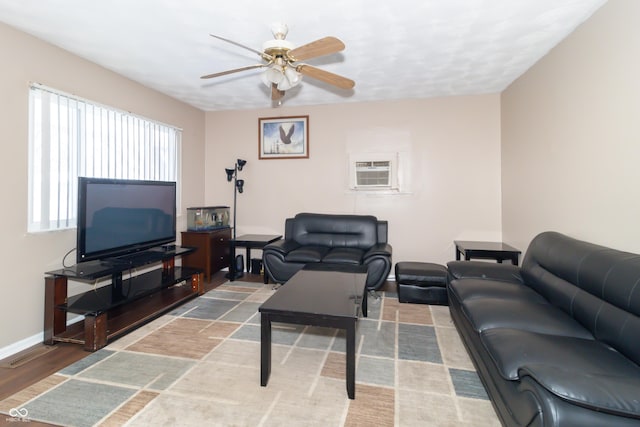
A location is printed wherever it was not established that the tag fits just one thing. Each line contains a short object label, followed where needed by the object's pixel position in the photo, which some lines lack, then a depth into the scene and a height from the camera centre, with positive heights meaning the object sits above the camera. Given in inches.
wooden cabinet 172.4 -20.2
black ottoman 139.7 -31.4
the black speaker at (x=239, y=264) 187.6 -29.6
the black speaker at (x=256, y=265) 193.3 -31.0
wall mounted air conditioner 181.6 +24.5
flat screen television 108.9 -0.7
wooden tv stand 100.4 -30.5
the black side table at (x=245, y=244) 171.9 -16.0
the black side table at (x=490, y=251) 142.8 -16.3
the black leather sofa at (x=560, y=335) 45.3 -25.3
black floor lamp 178.5 +15.2
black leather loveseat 148.1 -16.8
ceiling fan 82.0 +43.7
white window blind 107.0 +25.7
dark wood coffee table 77.3 -24.8
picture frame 192.5 +48.4
